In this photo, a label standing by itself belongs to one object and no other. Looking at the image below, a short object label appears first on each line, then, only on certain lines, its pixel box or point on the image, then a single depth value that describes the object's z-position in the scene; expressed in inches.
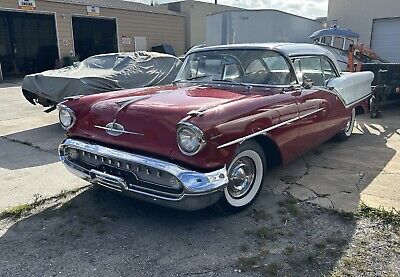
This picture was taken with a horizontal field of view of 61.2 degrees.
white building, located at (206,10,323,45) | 430.0
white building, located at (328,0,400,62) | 578.6
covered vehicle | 263.3
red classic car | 109.0
